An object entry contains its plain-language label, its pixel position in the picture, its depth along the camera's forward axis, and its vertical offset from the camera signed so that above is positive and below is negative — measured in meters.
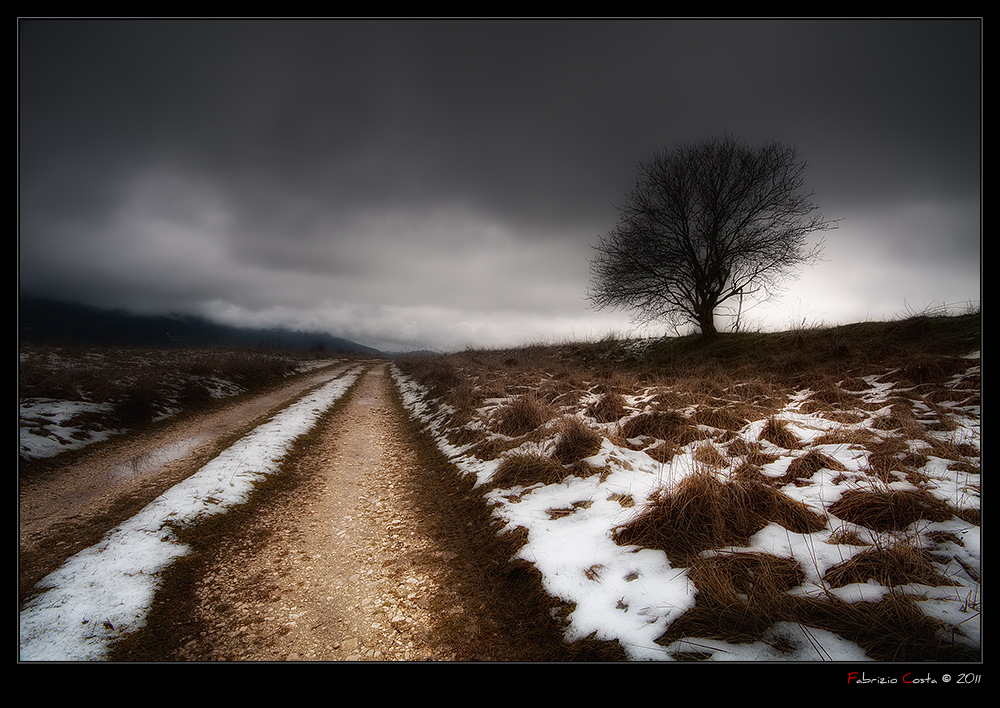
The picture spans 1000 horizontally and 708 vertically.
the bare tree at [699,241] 14.56 +5.10
